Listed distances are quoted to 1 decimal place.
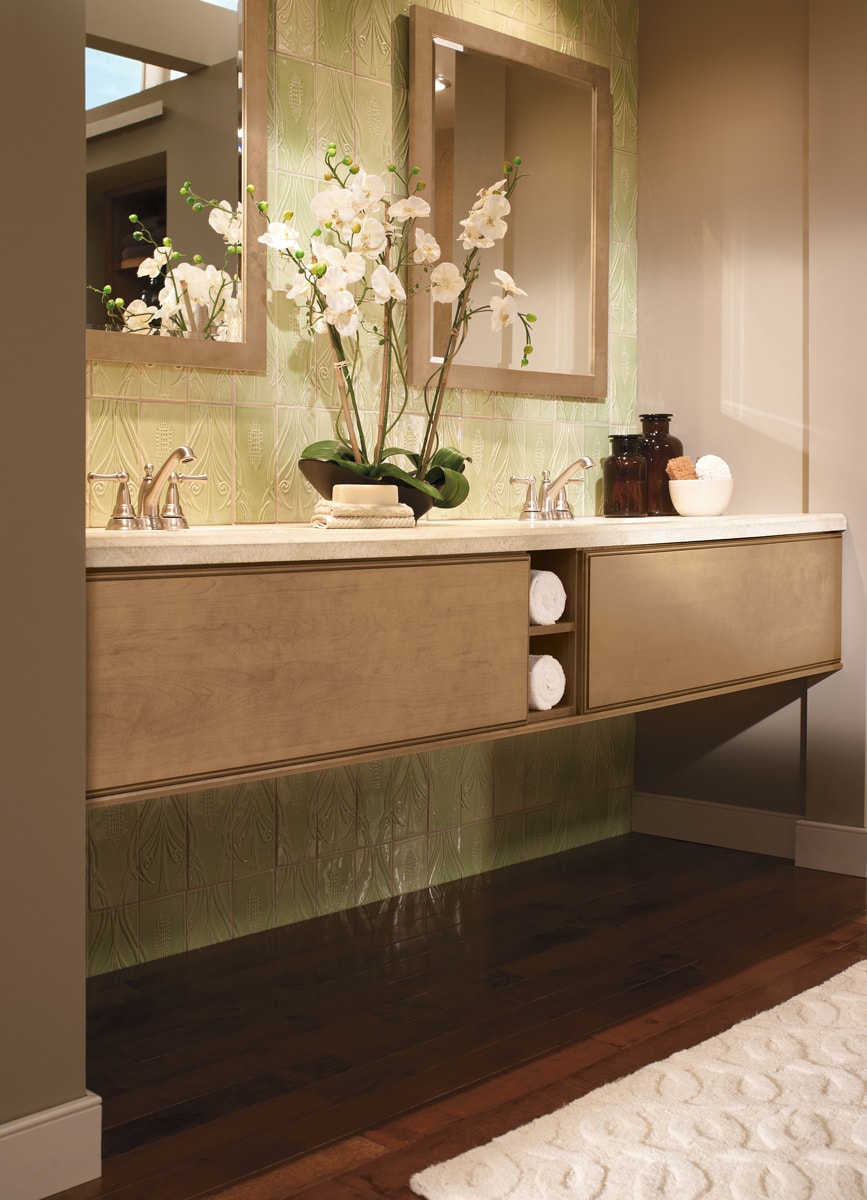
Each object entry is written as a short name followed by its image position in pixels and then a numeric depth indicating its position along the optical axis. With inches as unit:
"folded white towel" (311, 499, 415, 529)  94.3
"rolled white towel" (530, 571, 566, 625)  97.4
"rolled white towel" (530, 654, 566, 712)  97.9
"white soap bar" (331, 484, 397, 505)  96.3
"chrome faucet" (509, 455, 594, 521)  120.4
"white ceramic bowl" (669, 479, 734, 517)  132.4
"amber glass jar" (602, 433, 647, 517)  135.9
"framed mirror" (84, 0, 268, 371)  94.9
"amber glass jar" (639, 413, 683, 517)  136.3
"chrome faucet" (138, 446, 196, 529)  89.8
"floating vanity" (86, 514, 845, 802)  71.2
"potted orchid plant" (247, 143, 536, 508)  103.0
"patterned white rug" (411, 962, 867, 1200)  68.4
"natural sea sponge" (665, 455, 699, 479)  134.3
